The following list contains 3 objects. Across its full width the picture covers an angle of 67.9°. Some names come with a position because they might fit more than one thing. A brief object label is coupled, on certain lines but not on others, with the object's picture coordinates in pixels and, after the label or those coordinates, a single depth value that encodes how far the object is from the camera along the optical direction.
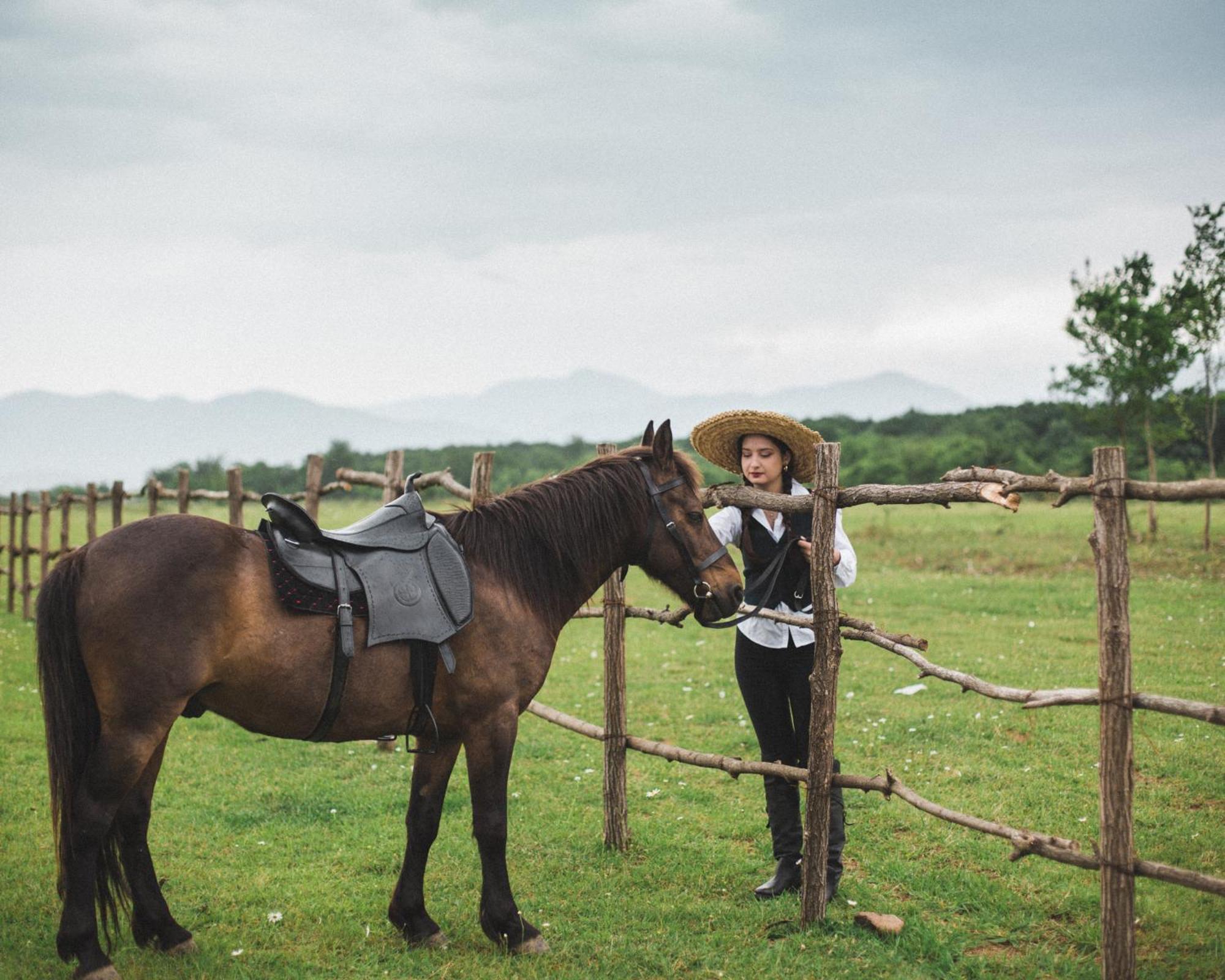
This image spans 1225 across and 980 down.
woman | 4.40
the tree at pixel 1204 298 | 17.78
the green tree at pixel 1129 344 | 18.12
